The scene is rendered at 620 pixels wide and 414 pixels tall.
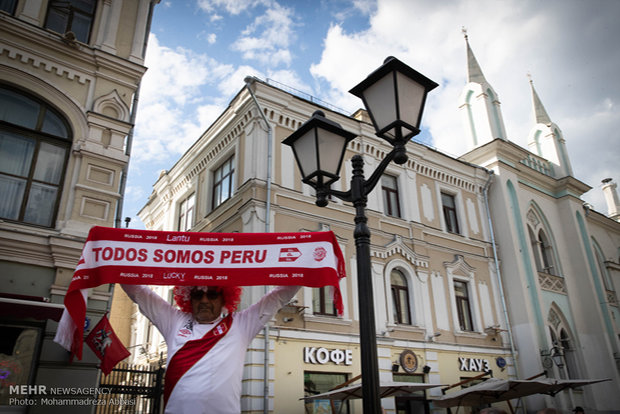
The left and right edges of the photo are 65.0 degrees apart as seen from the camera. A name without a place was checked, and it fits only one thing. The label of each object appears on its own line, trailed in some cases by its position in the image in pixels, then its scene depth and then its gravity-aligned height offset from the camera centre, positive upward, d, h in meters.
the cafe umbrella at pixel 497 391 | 12.73 +1.06
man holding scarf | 3.58 +0.75
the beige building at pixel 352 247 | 12.99 +5.76
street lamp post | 4.78 +2.99
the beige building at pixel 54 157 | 7.74 +4.92
